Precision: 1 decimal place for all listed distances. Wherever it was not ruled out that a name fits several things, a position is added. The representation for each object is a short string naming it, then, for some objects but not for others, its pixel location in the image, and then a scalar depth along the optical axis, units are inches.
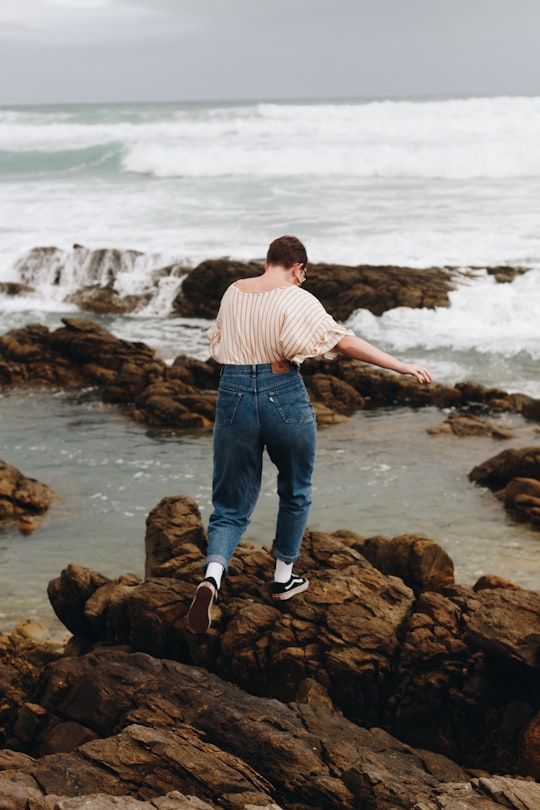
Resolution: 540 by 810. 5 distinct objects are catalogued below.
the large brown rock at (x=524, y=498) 392.4
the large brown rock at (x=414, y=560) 276.2
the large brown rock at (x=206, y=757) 148.2
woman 183.8
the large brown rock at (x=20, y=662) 205.3
